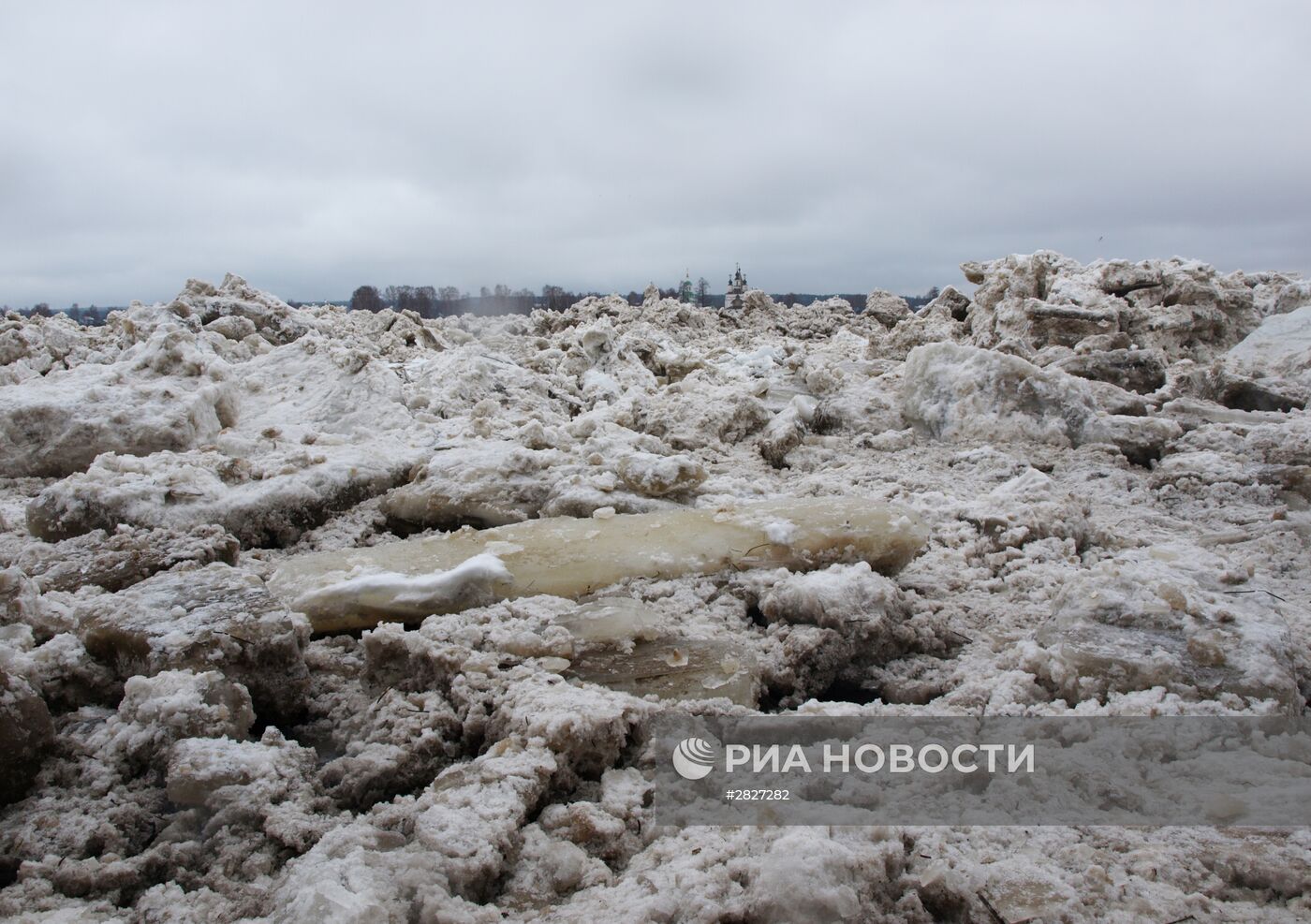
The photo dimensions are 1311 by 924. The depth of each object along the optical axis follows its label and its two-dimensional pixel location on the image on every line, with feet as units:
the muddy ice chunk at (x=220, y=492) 10.25
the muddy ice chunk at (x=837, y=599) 8.02
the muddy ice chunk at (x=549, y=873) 4.57
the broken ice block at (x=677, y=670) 6.98
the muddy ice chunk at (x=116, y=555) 8.14
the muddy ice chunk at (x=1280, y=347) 19.76
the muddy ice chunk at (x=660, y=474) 12.21
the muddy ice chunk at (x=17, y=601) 6.59
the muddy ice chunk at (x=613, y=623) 7.53
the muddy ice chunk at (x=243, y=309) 27.43
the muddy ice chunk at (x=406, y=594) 8.25
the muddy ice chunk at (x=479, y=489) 11.82
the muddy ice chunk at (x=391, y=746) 5.59
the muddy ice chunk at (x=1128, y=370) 19.03
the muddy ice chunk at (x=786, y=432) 16.17
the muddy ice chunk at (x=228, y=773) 5.19
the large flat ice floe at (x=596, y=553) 8.38
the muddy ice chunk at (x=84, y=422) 13.83
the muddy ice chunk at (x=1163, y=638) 6.29
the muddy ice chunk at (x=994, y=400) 15.61
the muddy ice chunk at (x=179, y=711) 5.64
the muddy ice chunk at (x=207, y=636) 6.43
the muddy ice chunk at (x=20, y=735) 5.13
